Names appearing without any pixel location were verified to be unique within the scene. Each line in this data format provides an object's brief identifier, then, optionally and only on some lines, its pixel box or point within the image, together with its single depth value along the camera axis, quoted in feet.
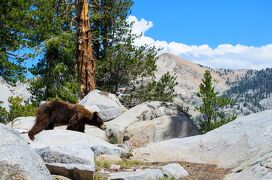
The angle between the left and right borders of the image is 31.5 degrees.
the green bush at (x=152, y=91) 111.75
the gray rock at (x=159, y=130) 57.47
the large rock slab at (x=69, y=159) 29.81
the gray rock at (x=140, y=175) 31.44
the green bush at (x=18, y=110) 99.86
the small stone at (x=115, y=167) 36.10
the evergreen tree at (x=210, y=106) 86.74
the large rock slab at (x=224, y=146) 41.88
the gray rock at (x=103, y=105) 67.82
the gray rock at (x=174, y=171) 34.71
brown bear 54.29
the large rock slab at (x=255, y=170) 32.86
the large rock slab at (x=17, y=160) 21.20
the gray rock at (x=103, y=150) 40.82
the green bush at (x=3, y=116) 89.32
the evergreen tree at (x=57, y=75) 103.60
